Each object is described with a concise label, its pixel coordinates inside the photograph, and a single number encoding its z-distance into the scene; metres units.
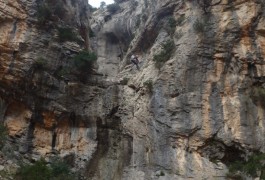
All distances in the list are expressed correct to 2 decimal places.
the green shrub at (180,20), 23.91
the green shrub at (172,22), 24.28
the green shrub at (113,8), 37.75
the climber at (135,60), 25.41
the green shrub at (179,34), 22.92
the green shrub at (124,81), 23.98
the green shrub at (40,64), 21.12
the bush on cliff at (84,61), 23.02
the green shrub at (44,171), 17.11
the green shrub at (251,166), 17.52
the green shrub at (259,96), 19.50
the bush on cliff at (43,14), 22.52
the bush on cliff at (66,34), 23.28
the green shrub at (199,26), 21.83
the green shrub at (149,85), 21.43
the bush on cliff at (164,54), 22.34
